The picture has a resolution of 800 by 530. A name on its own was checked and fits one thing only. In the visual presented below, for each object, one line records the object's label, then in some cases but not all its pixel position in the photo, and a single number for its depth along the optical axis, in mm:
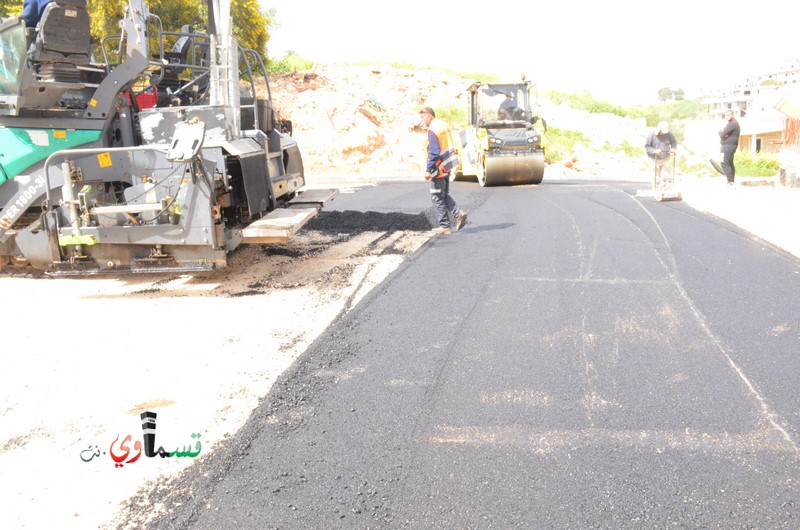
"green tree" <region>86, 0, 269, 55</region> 18953
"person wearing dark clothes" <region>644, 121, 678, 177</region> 12945
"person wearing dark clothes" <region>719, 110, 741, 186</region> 14281
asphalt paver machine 6512
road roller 15664
